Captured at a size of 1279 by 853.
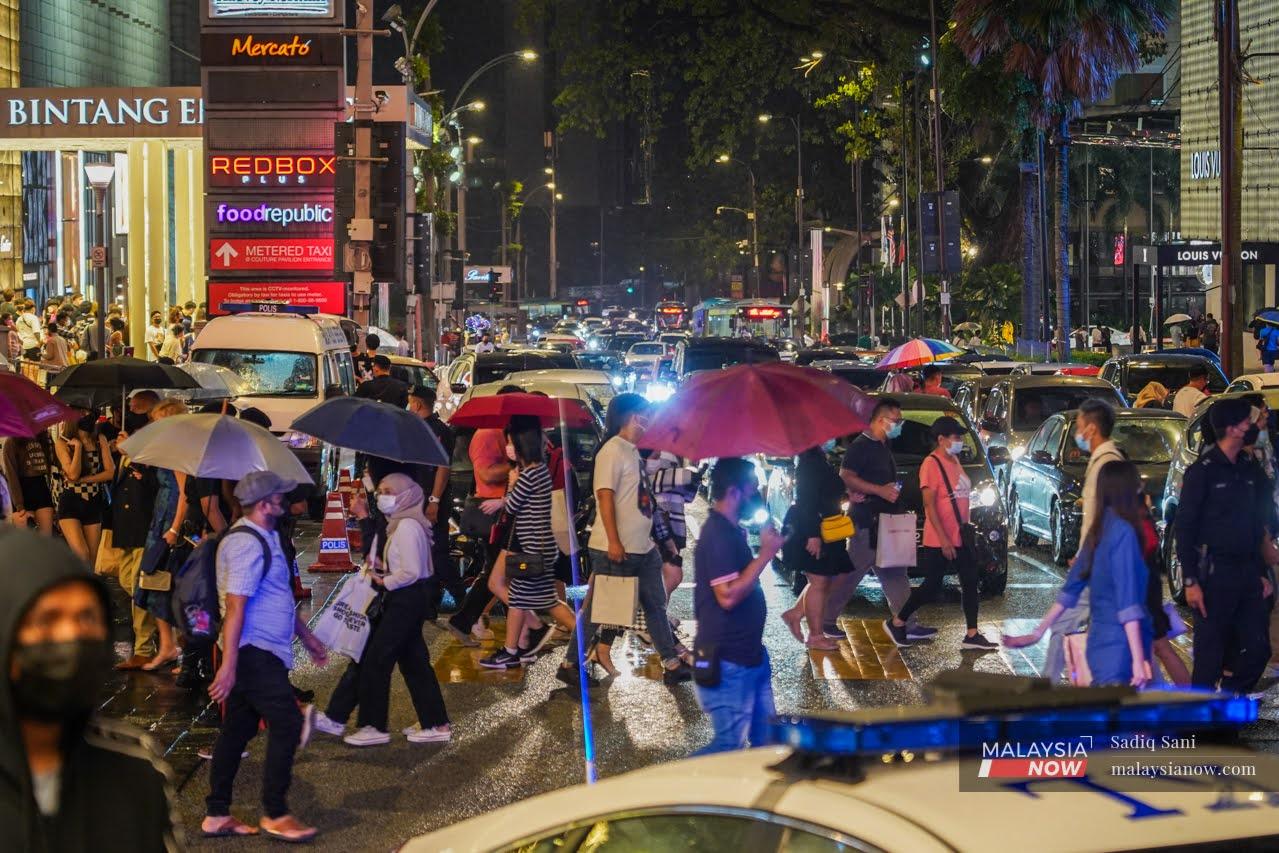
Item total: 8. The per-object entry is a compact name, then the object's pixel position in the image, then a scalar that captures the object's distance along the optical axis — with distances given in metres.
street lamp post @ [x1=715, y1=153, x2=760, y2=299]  88.97
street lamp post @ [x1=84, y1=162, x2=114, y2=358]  33.03
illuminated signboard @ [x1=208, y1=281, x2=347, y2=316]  39.12
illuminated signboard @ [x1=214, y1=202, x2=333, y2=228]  39.69
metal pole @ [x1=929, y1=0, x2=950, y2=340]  42.09
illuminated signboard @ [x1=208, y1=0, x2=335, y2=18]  39.53
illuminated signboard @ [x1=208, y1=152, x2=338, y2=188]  39.56
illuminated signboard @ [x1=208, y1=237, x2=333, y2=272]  39.62
